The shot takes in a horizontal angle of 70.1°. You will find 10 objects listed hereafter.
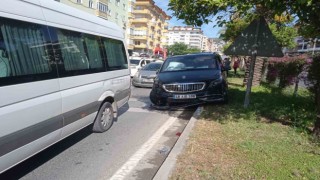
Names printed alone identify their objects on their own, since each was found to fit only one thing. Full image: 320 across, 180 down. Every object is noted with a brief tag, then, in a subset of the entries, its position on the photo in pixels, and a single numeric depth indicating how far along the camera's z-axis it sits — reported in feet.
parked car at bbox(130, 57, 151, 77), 47.20
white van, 8.22
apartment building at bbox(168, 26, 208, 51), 417.92
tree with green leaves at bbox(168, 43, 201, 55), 225.59
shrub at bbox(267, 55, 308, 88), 29.92
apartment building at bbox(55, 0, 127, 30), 97.65
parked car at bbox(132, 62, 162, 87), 35.69
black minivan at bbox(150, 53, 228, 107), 20.72
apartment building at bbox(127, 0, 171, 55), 178.56
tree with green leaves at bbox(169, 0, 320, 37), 12.35
